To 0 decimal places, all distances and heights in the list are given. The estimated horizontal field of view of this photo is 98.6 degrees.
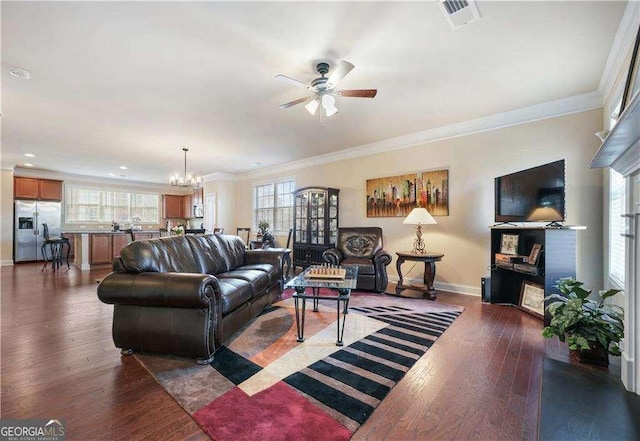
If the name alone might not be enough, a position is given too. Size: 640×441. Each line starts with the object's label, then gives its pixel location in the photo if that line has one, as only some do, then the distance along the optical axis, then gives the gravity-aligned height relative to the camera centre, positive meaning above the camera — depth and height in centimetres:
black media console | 295 -43
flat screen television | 299 +32
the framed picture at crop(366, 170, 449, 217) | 444 +47
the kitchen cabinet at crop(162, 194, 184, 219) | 997 +47
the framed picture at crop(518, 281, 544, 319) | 317 -93
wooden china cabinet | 566 -10
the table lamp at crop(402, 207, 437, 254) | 401 +1
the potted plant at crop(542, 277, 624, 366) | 194 -76
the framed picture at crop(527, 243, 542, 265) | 314 -37
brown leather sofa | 207 -69
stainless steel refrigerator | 711 -21
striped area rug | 147 -109
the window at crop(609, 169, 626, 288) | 260 -6
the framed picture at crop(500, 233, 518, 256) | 352 -29
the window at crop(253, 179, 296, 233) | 710 +42
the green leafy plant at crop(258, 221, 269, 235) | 664 -18
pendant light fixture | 560 +81
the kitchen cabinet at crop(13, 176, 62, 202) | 722 +79
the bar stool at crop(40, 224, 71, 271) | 638 -73
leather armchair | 420 -57
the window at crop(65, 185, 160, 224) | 831 +42
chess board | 279 -55
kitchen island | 664 -71
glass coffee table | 248 -61
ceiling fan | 237 +125
